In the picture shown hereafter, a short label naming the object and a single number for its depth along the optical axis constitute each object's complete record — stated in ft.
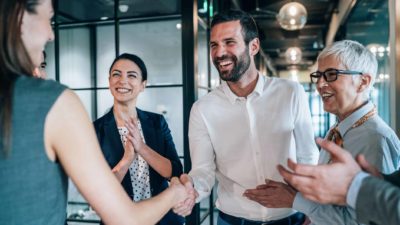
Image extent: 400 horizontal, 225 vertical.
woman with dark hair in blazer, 6.61
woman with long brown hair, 2.78
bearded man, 6.16
